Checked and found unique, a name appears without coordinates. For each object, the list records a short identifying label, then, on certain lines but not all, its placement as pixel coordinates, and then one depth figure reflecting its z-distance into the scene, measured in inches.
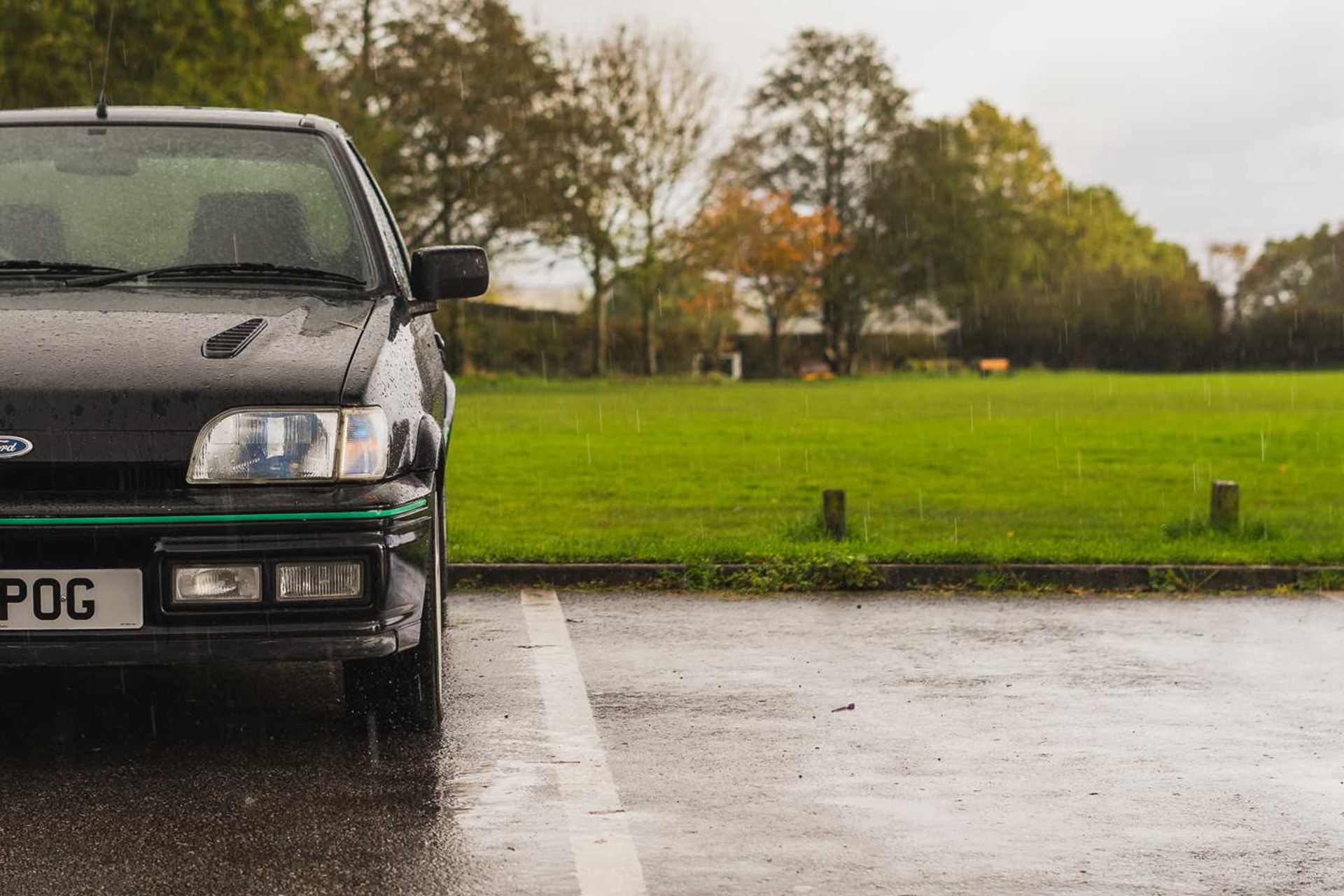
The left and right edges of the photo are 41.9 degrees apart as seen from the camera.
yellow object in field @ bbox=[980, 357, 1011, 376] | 2797.7
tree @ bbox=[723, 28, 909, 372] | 2824.8
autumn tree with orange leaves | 2669.8
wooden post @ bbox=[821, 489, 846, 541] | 422.0
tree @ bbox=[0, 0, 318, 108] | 1085.8
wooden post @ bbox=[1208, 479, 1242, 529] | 444.8
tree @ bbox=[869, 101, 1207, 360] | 2881.4
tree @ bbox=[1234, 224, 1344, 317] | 4803.2
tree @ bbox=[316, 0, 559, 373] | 1765.5
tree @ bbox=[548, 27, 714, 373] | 1996.8
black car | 180.9
